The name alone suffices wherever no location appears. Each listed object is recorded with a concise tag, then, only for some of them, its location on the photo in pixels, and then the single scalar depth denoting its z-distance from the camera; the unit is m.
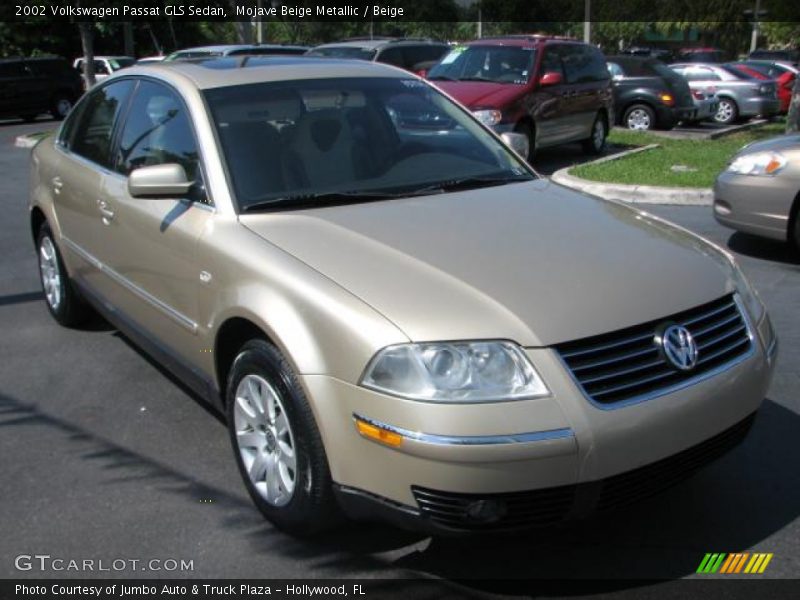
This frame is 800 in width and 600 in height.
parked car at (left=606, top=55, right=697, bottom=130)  16.67
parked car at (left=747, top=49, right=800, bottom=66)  34.47
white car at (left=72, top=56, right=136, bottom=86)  26.78
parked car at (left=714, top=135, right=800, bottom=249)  6.80
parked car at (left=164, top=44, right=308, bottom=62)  13.44
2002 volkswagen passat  2.69
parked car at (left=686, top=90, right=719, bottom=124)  18.11
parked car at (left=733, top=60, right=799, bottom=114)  20.83
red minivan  11.55
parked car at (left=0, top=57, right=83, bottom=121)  23.05
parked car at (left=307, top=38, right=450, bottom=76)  15.84
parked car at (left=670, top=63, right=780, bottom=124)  19.39
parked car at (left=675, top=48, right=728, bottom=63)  35.69
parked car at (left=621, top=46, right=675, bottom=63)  43.34
